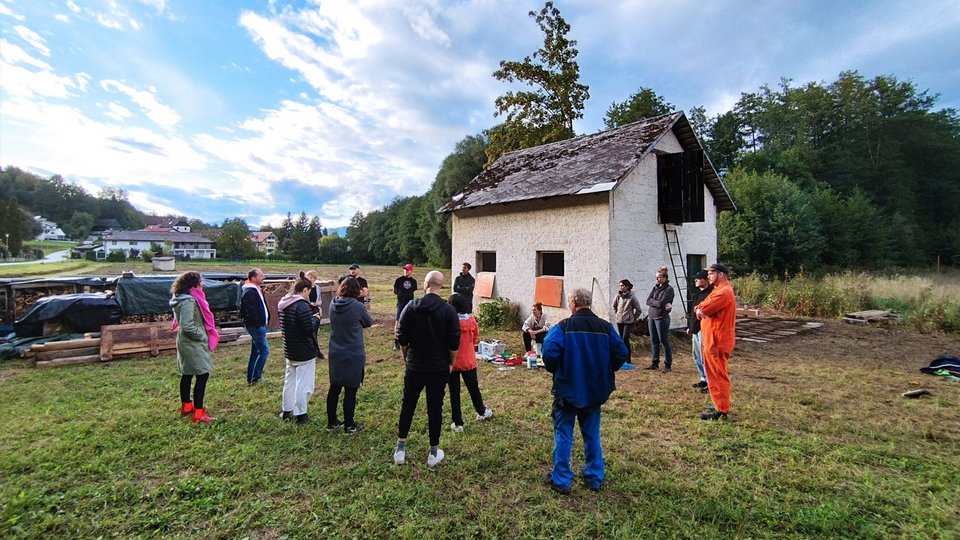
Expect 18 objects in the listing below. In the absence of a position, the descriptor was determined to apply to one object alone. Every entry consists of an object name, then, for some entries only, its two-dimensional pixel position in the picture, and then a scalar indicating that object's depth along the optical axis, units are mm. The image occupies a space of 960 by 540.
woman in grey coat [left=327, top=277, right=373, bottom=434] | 4672
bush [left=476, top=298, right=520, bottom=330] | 11867
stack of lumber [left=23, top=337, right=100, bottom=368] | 7945
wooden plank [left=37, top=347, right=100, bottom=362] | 8016
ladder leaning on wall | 11117
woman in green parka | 4965
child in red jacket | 4961
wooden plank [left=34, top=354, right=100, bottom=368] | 7773
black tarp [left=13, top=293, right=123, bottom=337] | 8977
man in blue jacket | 3525
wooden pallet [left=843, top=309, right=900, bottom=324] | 12844
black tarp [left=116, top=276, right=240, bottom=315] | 9891
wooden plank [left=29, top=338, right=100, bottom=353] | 7984
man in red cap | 8773
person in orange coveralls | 5195
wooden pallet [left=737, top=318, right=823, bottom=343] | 11188
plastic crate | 8750
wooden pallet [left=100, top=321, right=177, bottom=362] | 8295
